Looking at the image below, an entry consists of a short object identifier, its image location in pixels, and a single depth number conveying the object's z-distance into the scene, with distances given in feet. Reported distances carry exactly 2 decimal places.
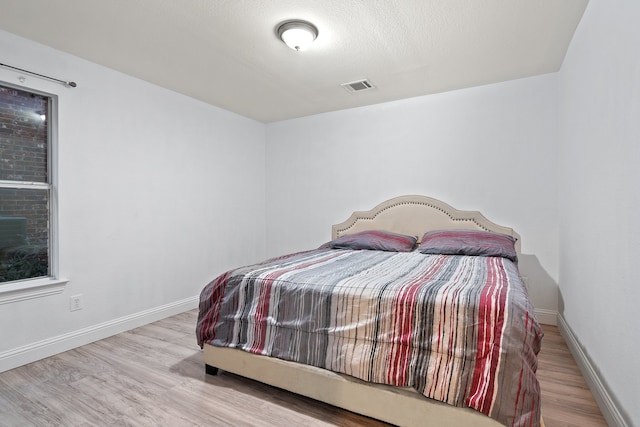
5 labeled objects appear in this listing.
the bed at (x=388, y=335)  4.55
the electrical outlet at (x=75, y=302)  8.77
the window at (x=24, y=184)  7.89
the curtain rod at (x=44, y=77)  7.57
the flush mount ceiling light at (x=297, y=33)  7.33
